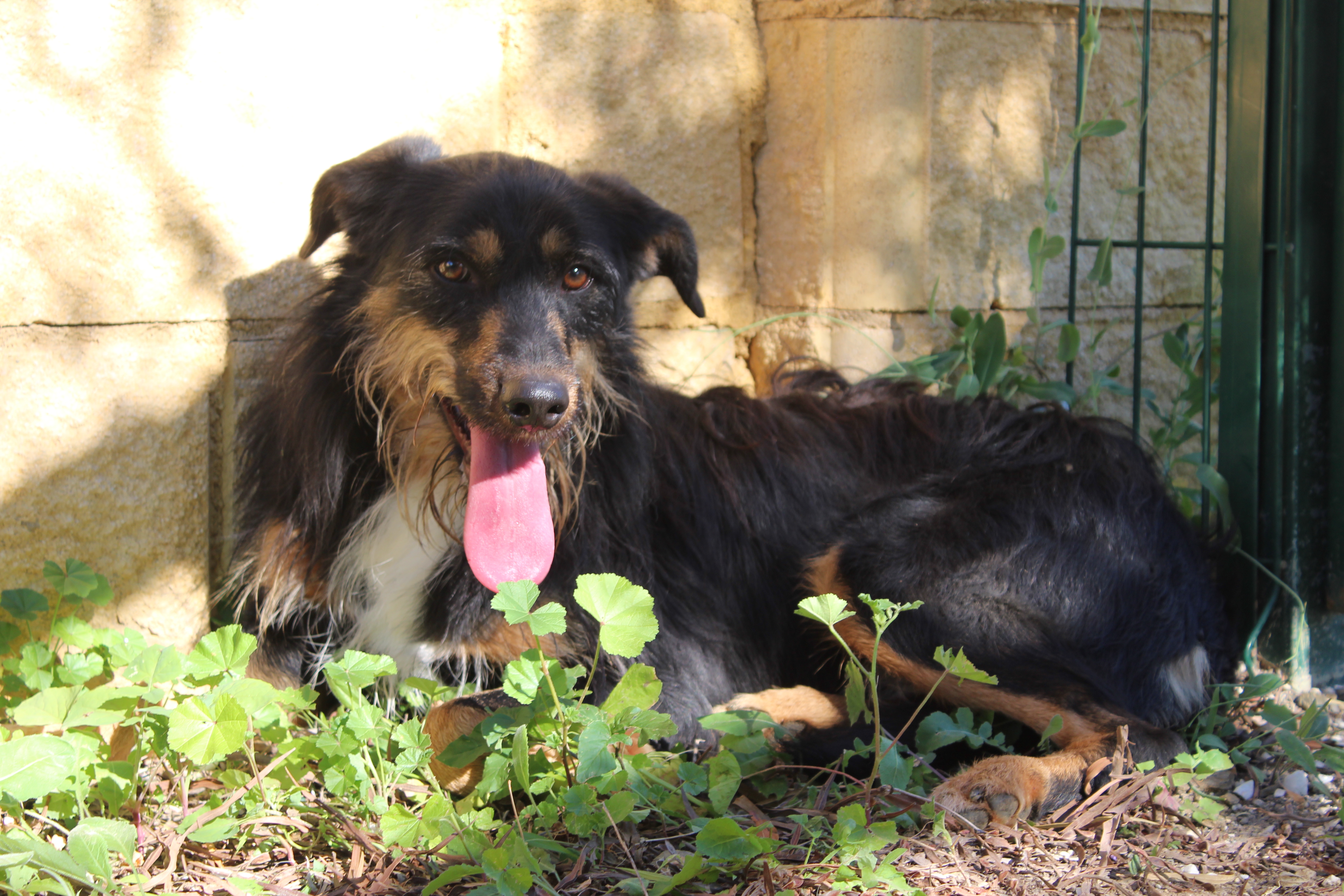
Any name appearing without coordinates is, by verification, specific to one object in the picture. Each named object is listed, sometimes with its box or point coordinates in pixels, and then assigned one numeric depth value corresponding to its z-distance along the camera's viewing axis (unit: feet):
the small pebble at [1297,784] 8.50
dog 8.54
